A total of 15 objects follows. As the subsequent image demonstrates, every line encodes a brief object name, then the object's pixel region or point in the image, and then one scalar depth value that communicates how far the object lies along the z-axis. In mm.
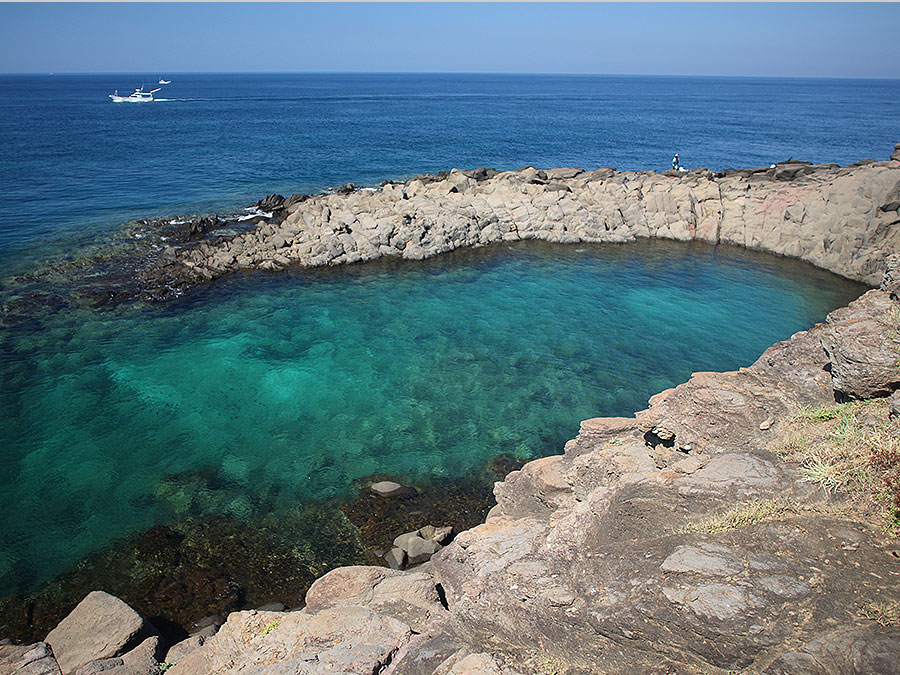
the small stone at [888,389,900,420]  9391
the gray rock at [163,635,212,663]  10625
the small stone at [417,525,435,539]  14926
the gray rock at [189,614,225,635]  12402
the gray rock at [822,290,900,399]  10391
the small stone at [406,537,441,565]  14242
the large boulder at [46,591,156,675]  10766
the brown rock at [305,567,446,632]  9680
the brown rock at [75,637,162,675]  10164
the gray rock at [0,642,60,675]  10195
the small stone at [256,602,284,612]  12766
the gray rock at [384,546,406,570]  13961
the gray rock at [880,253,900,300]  15469
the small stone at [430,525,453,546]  14734
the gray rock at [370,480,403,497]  16625
